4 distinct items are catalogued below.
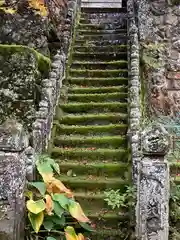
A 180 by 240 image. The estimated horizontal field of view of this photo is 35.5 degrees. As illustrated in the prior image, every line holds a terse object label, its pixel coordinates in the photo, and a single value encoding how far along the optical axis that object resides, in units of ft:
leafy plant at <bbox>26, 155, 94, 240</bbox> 9.89
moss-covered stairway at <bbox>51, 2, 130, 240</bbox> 13.27
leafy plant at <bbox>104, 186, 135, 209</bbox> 12.27
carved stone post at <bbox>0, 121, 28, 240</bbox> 9.49
